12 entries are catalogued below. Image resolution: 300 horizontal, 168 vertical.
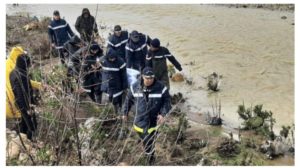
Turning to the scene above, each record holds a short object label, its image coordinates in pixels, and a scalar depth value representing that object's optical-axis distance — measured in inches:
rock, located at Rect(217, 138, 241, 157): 520.3
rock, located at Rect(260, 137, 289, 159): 516.6
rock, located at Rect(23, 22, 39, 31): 1016.1
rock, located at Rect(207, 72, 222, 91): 709.9
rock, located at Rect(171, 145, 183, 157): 509.6
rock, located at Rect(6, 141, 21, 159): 459.6
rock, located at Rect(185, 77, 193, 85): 736.0
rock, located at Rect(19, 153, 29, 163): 406.6
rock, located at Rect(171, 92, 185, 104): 659.3
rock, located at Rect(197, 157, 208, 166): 492.0
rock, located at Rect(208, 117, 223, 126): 599.6
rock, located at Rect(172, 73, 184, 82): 751.9
